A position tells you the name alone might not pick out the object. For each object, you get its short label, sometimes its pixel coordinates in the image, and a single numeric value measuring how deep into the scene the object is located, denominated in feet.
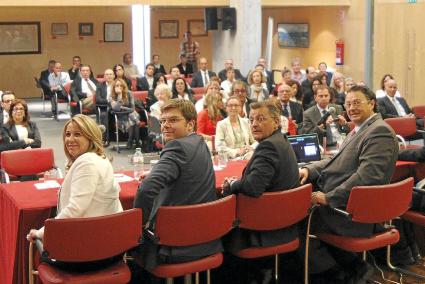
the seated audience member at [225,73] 47.88
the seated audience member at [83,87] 44.29
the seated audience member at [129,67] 55.25
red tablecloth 14.80
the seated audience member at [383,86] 35.32
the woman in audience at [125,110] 37.24
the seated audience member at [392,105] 34.32
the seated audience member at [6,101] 30.53
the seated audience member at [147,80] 48.14
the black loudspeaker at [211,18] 52.08
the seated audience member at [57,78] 50.54
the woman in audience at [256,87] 37.27
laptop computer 19.93
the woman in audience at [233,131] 23.40
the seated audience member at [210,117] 26.53
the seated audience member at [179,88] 37.09
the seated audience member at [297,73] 50.55
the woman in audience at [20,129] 26.35
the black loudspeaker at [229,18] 51.06
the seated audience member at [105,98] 38.97
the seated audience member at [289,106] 29.43
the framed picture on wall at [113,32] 66.13
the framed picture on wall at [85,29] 64.90
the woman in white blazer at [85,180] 13.46
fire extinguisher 57.55
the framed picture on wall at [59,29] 63.82
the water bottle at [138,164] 17.99
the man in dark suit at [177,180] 13.94
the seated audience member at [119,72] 45.91
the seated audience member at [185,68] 55.17
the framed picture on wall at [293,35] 62.80
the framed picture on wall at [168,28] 69.29
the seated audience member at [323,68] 52.09
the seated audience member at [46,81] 51.47
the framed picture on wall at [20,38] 61.67
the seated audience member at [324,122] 24.94
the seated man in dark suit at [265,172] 14.90
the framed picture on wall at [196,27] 70.85
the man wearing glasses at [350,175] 15.89
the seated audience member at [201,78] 47.24
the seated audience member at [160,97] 32.30
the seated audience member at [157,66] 54.90
